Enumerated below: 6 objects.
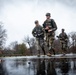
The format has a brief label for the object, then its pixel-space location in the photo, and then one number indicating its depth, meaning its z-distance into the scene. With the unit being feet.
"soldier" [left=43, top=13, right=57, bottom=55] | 16.17
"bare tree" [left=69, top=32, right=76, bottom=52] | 107.87
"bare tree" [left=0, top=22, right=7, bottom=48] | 88.20
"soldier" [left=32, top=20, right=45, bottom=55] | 18.80
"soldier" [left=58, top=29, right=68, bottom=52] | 23.44
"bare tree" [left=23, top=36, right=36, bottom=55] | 124.10
